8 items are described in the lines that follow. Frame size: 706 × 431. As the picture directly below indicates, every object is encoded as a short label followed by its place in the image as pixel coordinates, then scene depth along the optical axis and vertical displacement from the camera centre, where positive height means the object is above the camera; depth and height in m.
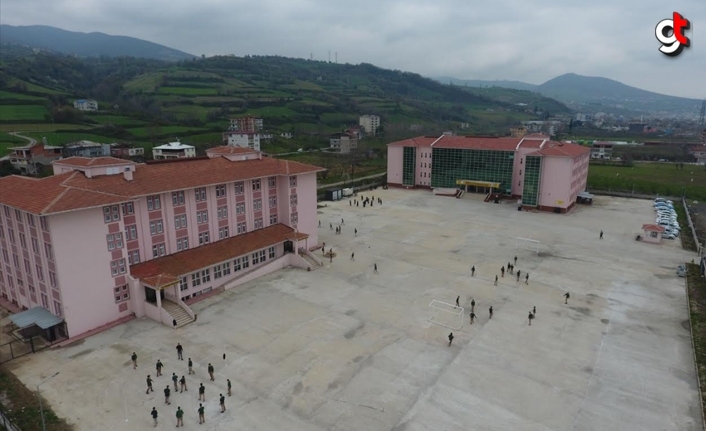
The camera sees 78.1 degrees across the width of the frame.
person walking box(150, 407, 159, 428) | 20.36 -13.40
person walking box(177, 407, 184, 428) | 20.19 -13.49
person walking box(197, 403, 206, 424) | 20.47 -13.54
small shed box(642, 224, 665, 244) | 49.91 -13.07
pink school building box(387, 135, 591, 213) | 65.81 -7.94
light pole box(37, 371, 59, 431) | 19.66 -13.64
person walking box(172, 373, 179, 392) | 22.98 -13.39
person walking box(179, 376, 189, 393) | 22.85 -13.54
